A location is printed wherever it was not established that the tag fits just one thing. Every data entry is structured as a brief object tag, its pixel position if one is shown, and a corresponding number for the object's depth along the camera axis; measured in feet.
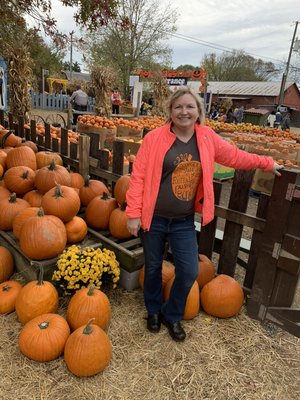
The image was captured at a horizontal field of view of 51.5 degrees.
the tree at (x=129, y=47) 102.22
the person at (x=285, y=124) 87.92
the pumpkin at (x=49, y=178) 10.99
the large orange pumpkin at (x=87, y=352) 6.69
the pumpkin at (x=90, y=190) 11.84
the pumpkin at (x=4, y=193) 11.21
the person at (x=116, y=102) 68.63
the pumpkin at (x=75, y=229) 9.98
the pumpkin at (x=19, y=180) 11.46
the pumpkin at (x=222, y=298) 8.96
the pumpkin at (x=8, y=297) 8.52
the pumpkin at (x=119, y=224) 10.47
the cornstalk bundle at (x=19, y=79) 26.66
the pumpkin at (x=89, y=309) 7.71
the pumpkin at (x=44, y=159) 13.61
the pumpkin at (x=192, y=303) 8.76
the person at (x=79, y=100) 48.52
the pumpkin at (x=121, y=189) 10.68
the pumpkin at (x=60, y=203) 9.70
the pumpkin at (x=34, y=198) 11.07
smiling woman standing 7.11
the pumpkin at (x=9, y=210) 10.38
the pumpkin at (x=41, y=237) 8.76
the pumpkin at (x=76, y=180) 12.52
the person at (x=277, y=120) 82.49
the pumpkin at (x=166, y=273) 9.40
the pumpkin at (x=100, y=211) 11.02
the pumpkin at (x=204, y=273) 9.61
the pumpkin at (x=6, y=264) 9.78
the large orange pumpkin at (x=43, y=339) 7.02
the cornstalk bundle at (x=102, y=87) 41.50
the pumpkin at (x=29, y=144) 15.57
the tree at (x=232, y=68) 188.34
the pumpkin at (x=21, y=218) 9.73
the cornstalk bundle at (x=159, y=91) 53.67
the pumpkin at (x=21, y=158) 12.87
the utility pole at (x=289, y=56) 131.03
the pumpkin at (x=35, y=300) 7.88
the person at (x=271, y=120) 85.25
